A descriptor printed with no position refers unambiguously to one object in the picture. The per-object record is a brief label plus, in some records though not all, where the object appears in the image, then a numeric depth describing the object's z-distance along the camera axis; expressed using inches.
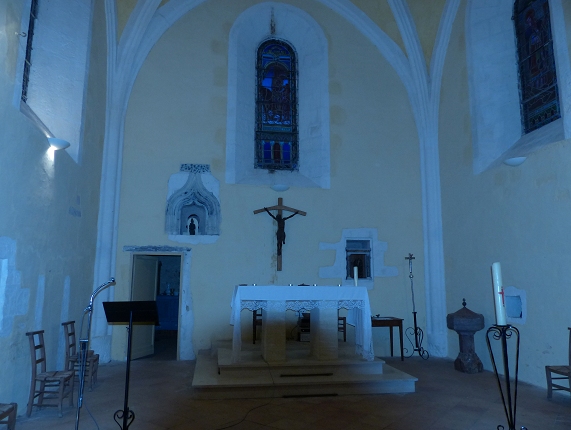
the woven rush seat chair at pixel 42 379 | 176.2
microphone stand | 141.3
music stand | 150.7
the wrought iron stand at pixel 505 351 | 110.0
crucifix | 315.0
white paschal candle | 109.7
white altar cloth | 216.8
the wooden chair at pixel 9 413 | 131.0
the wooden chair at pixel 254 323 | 282.6
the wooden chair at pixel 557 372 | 192.7
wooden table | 290.0
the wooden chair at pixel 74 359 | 213.6
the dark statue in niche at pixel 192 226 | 314.3
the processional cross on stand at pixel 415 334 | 315.0
